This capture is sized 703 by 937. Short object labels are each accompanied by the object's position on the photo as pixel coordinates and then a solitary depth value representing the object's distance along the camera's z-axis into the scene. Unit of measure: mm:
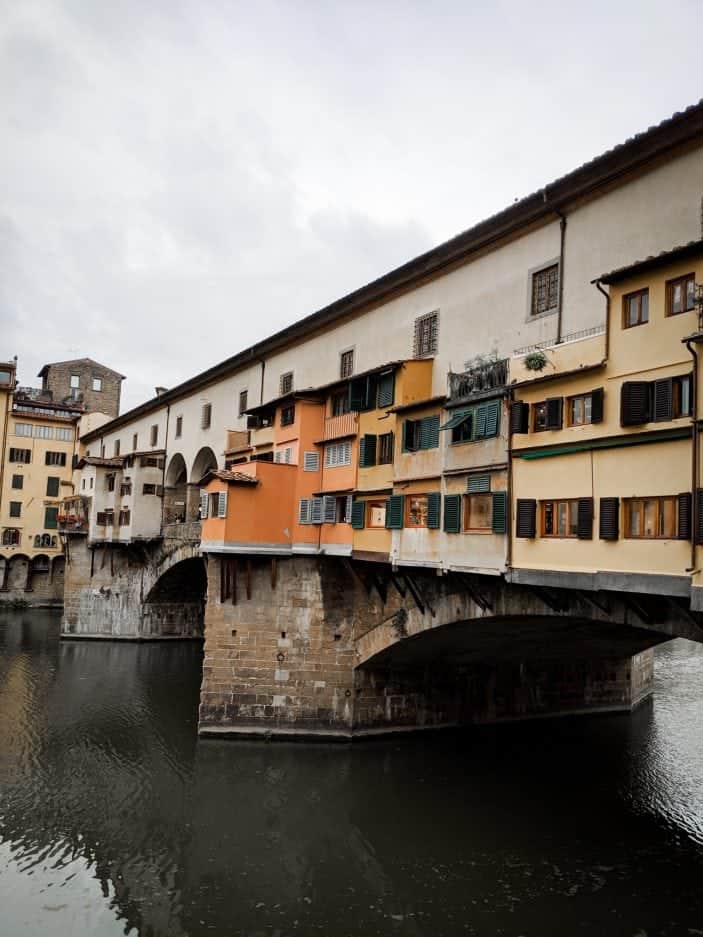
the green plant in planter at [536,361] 14545
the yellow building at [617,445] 11703
